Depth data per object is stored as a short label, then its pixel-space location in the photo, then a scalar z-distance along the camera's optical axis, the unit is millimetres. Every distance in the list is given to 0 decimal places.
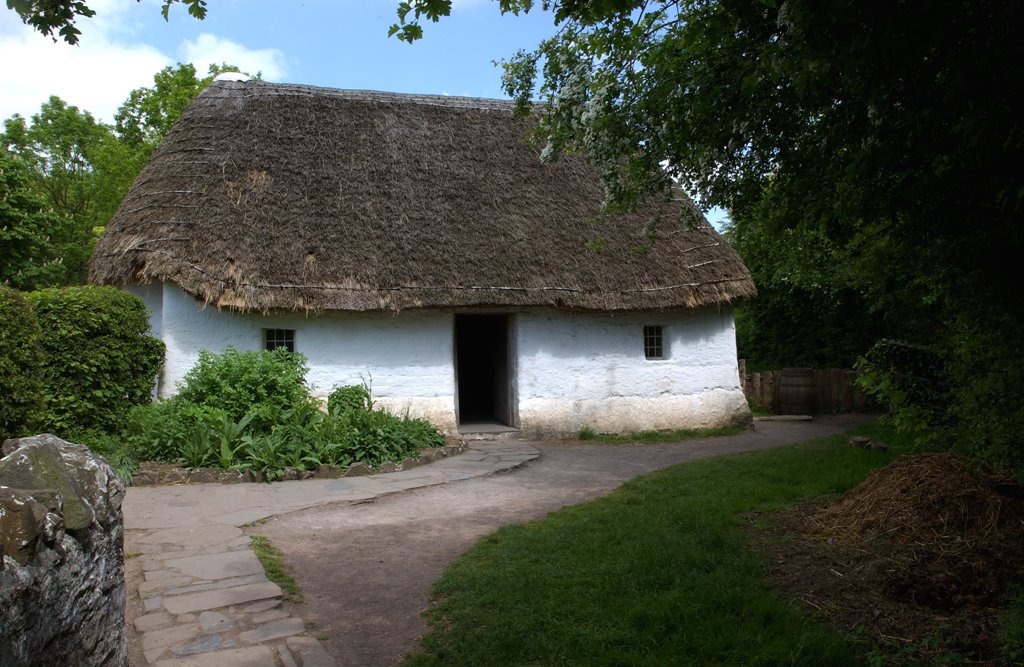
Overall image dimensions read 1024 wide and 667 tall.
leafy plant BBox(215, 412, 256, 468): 7883
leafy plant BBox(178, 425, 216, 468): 7875
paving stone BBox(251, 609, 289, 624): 3949
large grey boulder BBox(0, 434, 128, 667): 2102
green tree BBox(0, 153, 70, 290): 15734
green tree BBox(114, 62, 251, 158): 22016
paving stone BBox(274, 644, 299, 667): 3436
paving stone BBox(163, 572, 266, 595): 4340
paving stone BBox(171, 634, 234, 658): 3504
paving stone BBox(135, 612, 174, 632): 3775
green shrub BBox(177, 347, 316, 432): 8938
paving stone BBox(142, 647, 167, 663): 3432
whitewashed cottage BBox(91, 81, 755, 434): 10570
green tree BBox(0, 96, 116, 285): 22516
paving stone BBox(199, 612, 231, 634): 3777
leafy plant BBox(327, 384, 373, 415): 10195
